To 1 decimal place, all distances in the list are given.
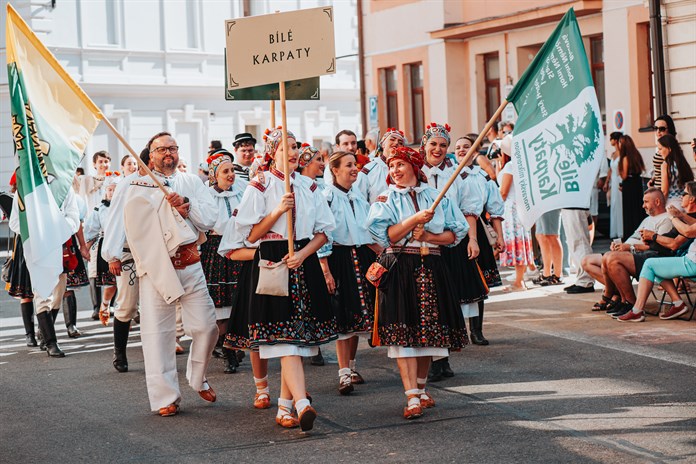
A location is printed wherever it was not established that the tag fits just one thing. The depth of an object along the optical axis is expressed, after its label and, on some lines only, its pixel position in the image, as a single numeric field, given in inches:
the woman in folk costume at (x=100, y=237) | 532.7
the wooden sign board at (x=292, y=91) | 352.5
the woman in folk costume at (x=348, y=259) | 369.7
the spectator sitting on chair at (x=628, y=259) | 488.1
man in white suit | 345.1
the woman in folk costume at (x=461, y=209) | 403.5
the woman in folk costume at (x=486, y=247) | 437.7
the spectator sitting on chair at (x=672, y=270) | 463.5
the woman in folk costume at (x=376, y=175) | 416.2
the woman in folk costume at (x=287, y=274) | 318.0
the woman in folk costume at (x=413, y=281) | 322.7
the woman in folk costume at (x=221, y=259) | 425.7
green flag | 334.6
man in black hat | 450.4
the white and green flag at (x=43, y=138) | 323.3
